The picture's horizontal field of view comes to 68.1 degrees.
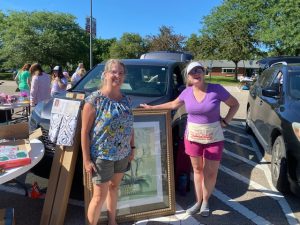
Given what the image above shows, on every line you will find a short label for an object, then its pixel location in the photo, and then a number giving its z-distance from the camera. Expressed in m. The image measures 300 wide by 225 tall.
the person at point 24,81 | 6.52
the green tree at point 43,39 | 27.61
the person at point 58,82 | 5.46
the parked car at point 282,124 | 2.69
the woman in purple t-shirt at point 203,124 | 2.35
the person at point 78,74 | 7.02
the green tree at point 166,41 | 34.93
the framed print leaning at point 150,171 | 2.46
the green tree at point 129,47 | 35.89
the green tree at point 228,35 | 28.40
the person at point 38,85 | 4.93
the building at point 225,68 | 52.46
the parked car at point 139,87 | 2.62
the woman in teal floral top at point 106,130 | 1.83
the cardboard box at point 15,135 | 2.08
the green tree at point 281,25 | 14.77
